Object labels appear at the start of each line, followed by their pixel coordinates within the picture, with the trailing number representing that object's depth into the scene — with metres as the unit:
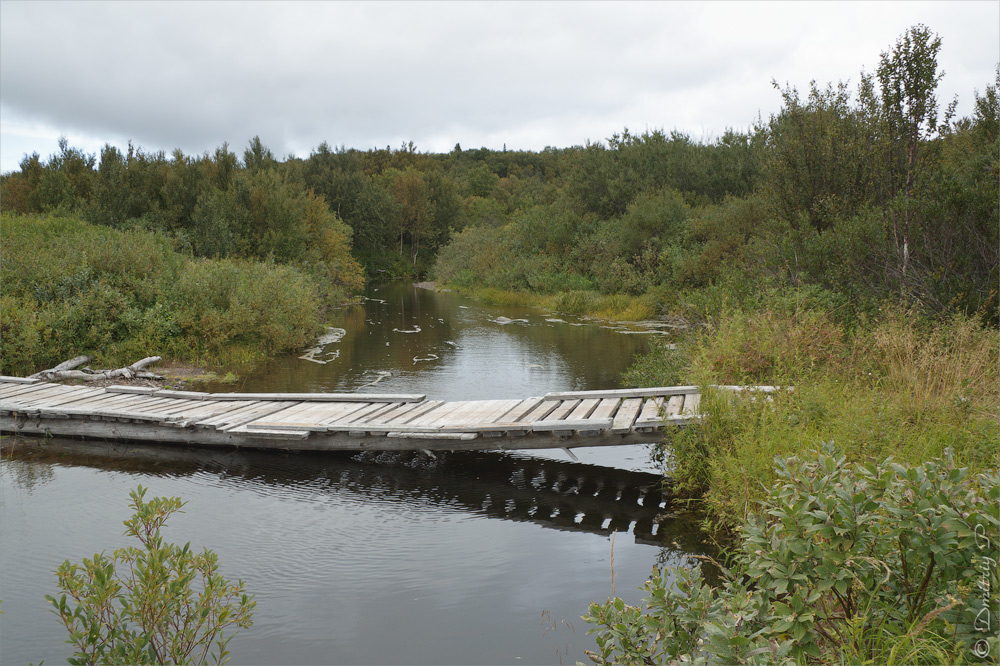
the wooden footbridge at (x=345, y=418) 6.92
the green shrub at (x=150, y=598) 2.75
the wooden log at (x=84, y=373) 10.68
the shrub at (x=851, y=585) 2.19
